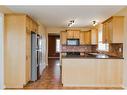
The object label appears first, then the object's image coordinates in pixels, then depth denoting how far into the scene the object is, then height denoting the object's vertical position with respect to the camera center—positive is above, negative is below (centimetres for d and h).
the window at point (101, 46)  394 +2
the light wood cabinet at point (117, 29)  287 +52
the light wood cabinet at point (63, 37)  542 +54
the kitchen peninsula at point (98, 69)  282 -67
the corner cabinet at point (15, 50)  275 -9
